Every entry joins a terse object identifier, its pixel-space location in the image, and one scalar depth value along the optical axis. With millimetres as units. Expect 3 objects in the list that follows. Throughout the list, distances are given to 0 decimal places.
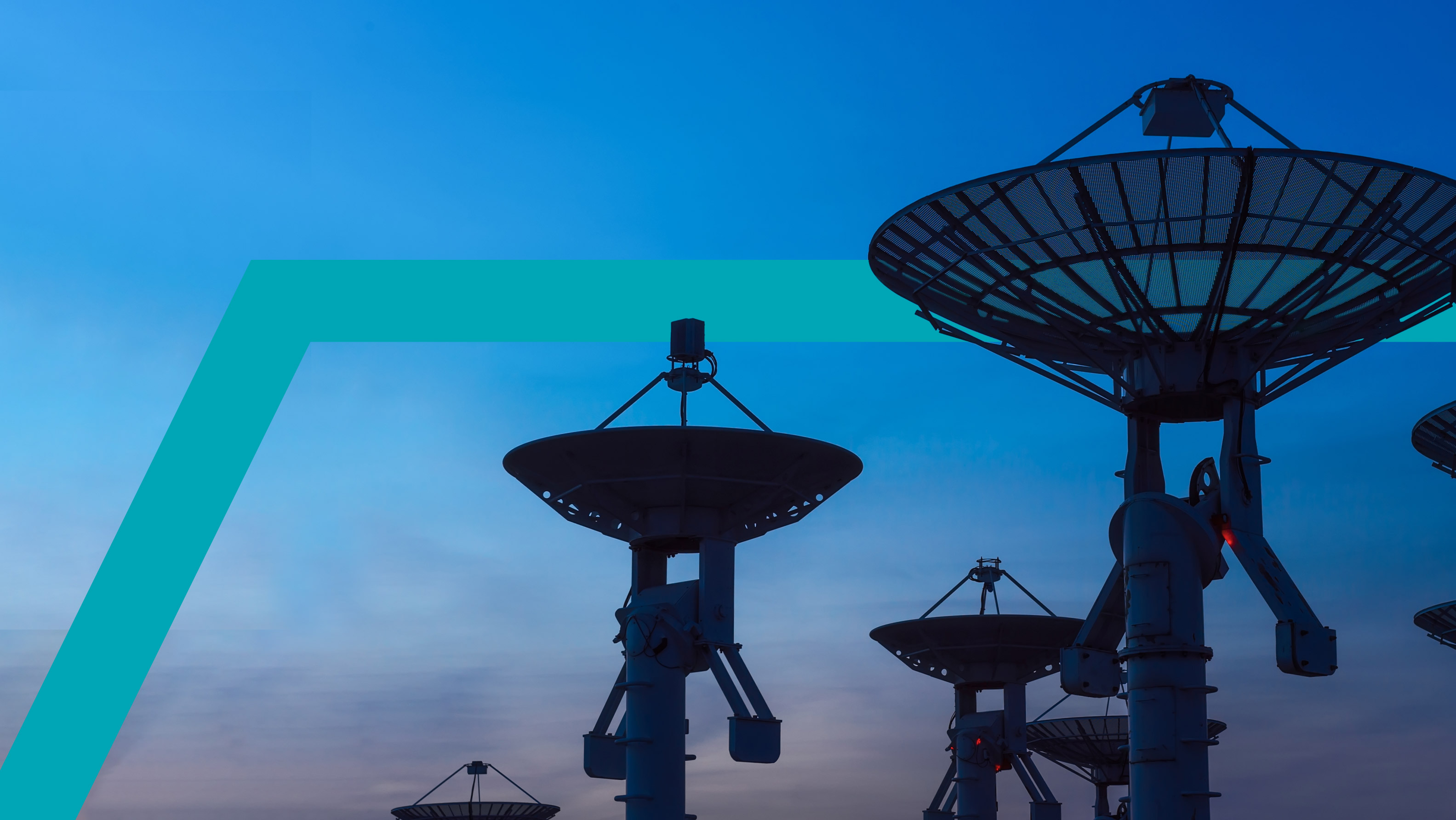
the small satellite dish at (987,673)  56406
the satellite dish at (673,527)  42125
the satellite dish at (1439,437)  48031
